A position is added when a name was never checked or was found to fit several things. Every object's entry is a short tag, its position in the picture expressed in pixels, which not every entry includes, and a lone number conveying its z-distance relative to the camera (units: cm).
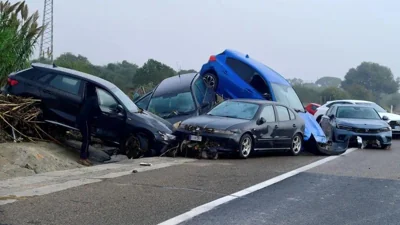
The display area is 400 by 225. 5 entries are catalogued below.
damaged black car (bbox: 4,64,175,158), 1269
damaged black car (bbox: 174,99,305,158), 1276
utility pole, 1924
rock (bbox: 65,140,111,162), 1284
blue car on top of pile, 1680
